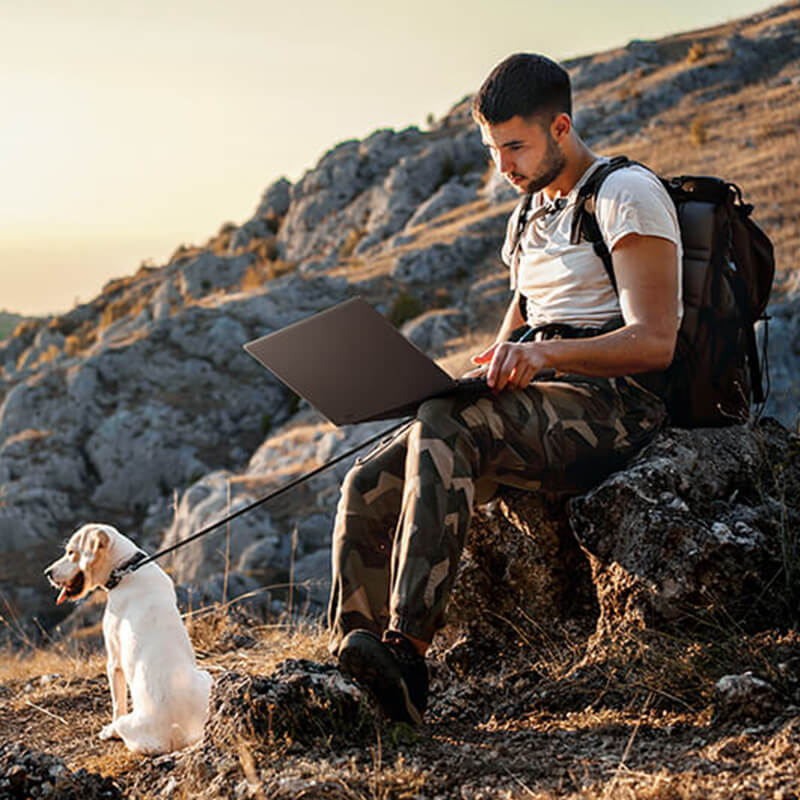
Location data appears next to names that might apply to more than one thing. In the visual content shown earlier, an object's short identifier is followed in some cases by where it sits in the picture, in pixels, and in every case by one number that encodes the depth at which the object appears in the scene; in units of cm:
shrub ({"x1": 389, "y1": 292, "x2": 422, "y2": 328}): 2369
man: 293
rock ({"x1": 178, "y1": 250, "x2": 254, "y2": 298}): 3197
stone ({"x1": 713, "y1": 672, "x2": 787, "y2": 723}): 271
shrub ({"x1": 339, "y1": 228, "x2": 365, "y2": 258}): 3397
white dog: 344
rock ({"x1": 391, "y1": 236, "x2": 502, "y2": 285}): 2591
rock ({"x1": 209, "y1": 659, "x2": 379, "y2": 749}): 280
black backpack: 350
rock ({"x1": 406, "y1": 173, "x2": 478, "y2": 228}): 3178
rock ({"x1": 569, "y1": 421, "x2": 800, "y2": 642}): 319
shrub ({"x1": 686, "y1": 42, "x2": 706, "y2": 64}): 3372
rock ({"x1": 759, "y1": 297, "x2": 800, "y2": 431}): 1329
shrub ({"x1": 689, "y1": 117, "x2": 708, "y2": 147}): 2671
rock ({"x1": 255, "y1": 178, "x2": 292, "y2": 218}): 4147
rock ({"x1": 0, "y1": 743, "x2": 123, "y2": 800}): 280
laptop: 309
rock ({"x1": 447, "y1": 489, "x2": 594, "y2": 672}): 362
